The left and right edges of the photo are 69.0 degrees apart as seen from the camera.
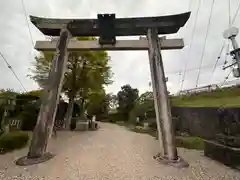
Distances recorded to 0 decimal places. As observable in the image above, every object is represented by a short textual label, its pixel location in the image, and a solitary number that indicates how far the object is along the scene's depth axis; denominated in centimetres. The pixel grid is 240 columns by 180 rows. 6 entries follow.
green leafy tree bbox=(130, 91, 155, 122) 1642
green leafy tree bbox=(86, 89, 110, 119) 2855
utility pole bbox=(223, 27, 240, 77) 785
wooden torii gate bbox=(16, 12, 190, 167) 532
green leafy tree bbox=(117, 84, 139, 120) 2530
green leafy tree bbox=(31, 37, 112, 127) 1348
